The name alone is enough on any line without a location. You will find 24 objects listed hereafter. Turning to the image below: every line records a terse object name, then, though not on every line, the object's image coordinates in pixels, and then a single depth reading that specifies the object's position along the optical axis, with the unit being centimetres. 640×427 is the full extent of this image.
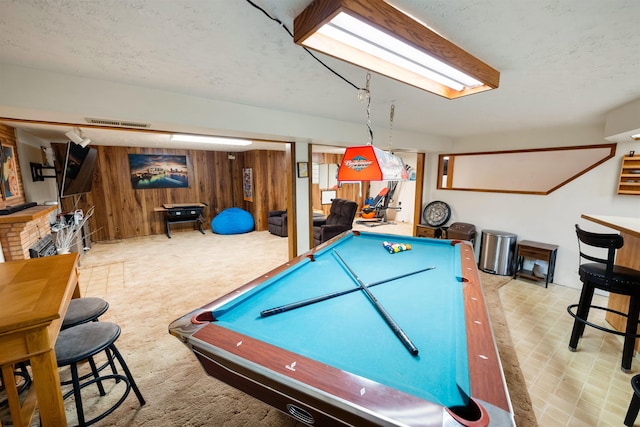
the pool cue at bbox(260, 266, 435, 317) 141
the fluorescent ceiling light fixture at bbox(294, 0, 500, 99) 97
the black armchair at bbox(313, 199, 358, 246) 482
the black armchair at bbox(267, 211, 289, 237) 618
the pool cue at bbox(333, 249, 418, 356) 112
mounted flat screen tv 377
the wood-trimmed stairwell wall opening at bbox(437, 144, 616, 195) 449
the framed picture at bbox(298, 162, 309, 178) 373
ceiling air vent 213
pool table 84
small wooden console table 618
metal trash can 397
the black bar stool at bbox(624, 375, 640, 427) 153
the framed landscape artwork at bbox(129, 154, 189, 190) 617
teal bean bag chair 656
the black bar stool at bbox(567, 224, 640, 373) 195
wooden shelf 311
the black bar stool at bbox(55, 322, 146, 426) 134
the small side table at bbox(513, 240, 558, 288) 359
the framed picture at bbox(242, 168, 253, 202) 701
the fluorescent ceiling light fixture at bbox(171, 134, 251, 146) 406
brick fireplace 241
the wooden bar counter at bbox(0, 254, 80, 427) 113
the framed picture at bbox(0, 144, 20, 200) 271
